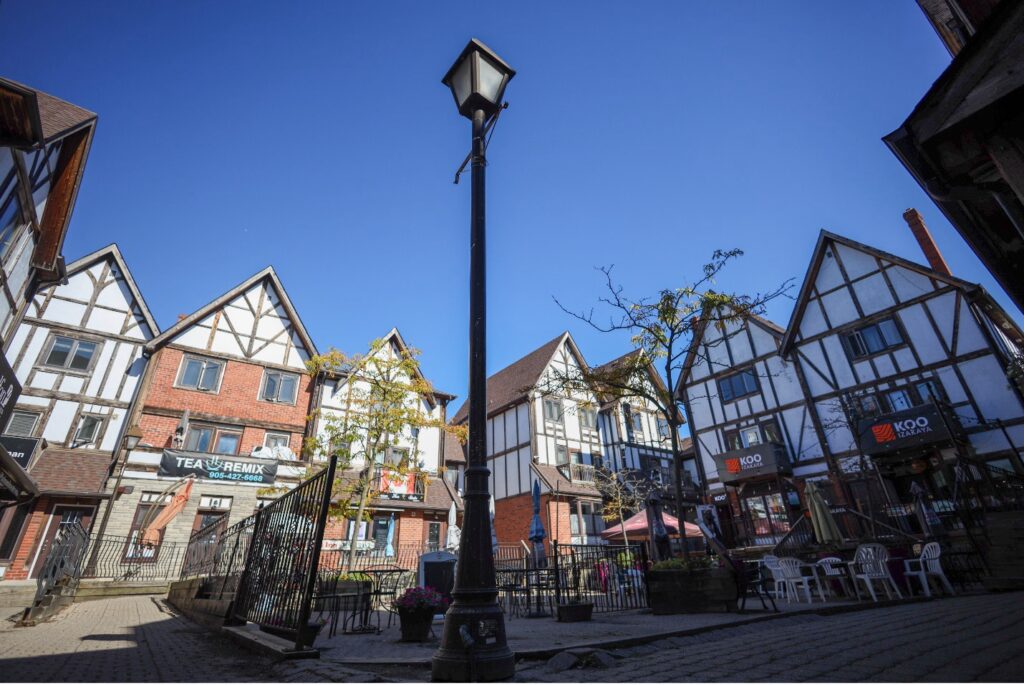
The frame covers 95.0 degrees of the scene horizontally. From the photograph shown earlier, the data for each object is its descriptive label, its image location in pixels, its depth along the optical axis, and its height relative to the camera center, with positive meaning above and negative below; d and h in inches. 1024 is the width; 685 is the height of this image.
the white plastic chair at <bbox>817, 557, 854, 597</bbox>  406.3 -5.2
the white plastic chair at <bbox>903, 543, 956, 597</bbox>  376.7 -3.8
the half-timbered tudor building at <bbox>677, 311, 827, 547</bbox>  810.2 +233.6
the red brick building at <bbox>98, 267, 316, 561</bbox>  697.0 +260.8
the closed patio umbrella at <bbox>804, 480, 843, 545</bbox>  530.6 +44.5
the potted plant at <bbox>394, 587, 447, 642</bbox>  256.7 -16.1
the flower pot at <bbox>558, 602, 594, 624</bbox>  327.6 -24.3
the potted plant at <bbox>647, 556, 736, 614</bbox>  339.9 -11.9
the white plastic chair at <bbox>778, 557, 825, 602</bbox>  408.2 -5.8
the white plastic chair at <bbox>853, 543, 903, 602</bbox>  379.1 -0.8
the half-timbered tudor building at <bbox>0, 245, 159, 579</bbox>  624.7 +278.2
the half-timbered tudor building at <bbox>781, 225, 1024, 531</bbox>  655.1 +273.6
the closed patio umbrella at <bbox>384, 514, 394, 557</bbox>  796.6 +56.5
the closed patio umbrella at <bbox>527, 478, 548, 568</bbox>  580.3 +39.6
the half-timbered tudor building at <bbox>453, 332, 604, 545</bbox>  989.8 +237.9
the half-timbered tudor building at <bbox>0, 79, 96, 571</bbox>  318.3 +316.4
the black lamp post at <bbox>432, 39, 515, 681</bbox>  123.6 +7.6
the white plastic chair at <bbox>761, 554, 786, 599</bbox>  439.5 -3.9
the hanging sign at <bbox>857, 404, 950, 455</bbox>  652.1 +170.5
